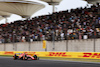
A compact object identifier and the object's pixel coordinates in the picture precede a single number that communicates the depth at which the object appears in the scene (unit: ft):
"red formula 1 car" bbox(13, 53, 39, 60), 82.36
